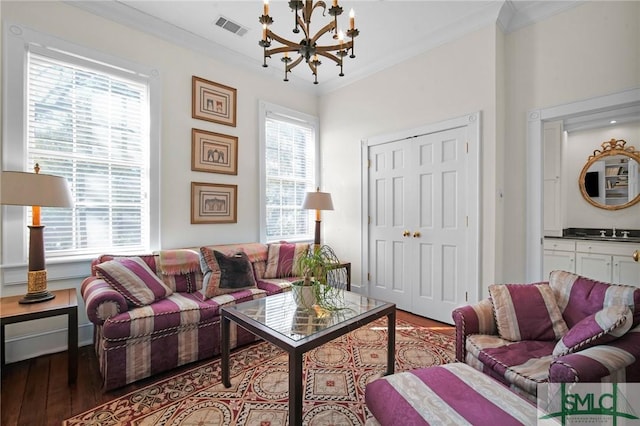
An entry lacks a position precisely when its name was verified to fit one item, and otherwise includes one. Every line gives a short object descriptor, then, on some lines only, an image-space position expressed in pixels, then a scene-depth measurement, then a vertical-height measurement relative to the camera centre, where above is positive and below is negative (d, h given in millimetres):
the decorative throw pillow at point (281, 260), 3419 -531
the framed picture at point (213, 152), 3303 +737
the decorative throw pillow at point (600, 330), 1412 -562
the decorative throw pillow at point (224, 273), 2654 -548
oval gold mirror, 3568 +500
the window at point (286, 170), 3986 +657
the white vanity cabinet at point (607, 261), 3262 -536
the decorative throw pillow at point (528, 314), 1825 -629
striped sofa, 1991 -782
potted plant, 1957 -443
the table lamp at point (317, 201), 3764 +182
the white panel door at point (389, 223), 3580 -101
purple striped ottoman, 1136 -778
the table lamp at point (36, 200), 1944 +102
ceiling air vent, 2953 +1964
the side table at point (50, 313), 1878 -643
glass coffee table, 1451 -650
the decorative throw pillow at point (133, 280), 2244 -521
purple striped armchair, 1316 -653
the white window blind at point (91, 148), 2480 +607
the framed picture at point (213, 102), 3297 +1330
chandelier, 1681 +1068
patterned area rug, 1725 -1188
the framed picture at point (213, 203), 3314 +145
